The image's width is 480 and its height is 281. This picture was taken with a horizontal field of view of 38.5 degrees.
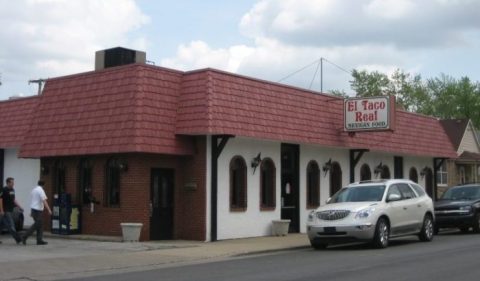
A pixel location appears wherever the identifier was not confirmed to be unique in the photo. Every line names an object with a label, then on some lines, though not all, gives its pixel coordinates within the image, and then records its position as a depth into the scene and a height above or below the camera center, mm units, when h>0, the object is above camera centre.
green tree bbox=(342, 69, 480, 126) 69250 +11170
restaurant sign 24922 +3274
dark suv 23469 -345
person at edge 19031 -135
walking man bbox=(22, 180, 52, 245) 18906 -270
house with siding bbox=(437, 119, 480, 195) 39375 +2658
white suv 17531 -328
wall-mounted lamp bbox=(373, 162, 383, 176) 29191 +1396
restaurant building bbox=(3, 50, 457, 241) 20172 +1682
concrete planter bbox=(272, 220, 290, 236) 22812 -806
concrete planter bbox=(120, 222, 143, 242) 19562 -844
